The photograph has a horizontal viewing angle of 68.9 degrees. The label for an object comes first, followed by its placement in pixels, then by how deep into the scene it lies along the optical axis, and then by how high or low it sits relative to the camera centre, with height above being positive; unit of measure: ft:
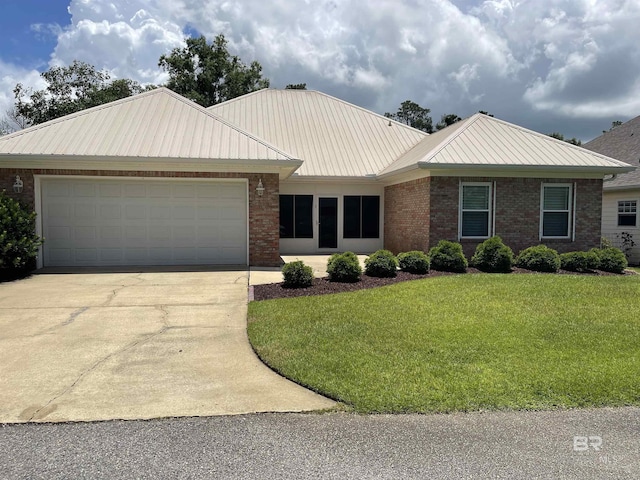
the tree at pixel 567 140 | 144.90 +26.47
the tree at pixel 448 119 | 155.02 +34.61
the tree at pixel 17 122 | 107.14 +21.99
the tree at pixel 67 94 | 105.09 +28.53
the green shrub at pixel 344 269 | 36.14 -3.78
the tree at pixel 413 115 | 199.21 +45.86
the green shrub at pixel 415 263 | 39.96 -3.61
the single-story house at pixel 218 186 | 43.04 +3.34
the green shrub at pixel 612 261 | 43.60 -3.59
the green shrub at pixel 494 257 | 41.83 -3.18
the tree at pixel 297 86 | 141.64 +41.33
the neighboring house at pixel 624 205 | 58.44 +2.32
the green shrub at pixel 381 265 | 38.22 -3.68
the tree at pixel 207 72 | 115.34 +36.60
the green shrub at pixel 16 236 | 37.27 -1.60
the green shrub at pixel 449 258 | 41.47 -3.31
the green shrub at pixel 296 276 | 34.04 -4.10
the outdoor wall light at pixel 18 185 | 42.00 +2.89
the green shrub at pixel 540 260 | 42.70 -3.48
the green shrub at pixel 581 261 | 43.57 -3.67
